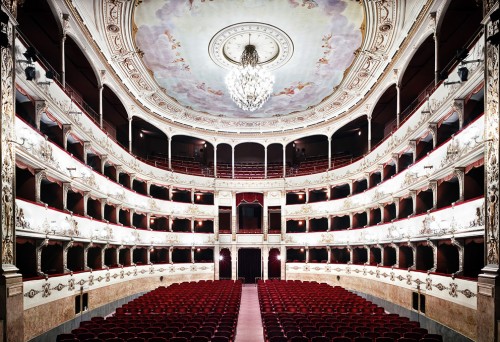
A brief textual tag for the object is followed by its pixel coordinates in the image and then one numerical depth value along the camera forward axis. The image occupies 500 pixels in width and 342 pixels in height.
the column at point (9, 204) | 7.74
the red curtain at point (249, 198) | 25.97
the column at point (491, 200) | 7.81
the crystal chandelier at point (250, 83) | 15.53
